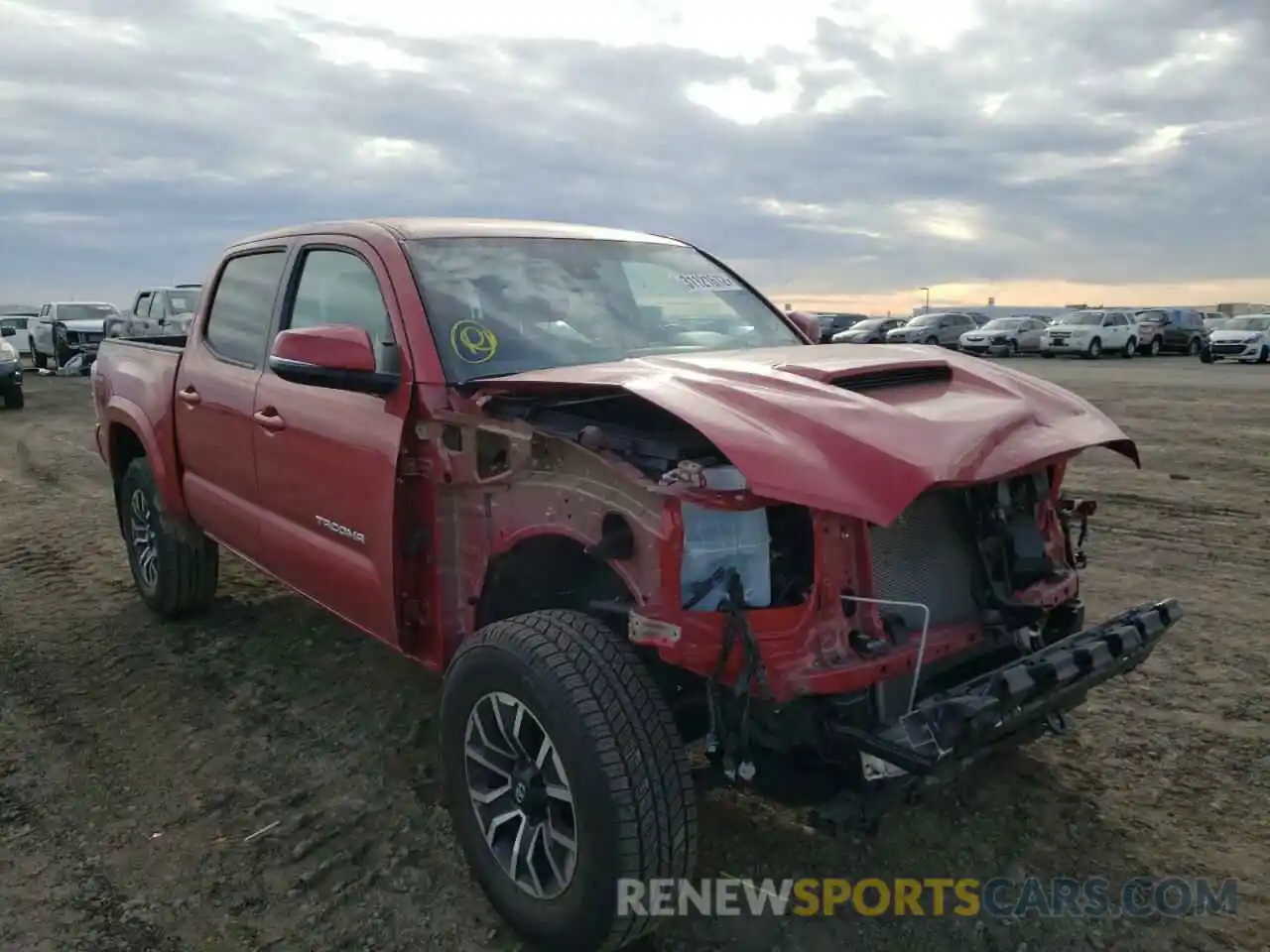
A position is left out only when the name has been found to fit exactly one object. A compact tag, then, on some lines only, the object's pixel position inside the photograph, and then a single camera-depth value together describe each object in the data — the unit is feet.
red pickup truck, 7.97
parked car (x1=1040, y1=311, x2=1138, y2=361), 102.83
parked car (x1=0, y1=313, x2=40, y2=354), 110.42
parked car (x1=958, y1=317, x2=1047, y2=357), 110.22
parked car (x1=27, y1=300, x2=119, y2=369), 90.74
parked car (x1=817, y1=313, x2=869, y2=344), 149.19
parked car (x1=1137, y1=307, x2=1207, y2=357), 108.58
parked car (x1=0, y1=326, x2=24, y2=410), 57.26
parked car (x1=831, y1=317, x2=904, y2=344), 115.34
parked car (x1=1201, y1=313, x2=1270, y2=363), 90.48
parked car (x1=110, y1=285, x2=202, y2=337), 68.59
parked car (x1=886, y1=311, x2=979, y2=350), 116.16
